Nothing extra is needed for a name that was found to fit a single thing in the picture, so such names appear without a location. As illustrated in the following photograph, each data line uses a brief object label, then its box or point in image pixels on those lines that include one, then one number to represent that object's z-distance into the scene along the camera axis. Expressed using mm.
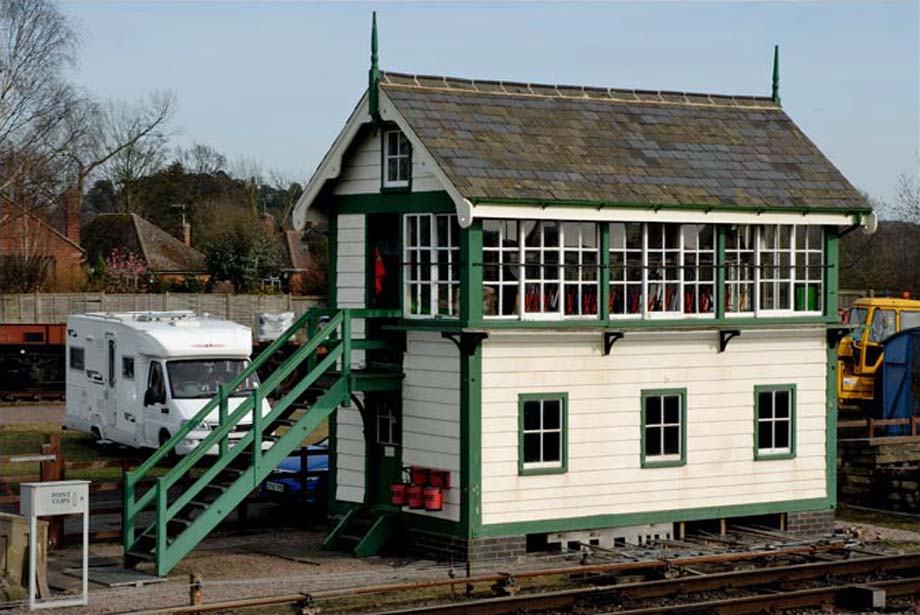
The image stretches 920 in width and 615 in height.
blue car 23719
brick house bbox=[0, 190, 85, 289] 67188
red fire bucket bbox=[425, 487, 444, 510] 19578
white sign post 16859
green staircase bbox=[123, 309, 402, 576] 18703
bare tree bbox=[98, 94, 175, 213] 85875
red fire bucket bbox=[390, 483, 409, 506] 20094
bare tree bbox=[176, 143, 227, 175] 101875
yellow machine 37094
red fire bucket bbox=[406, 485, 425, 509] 19828
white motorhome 29891
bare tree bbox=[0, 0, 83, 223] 55938
